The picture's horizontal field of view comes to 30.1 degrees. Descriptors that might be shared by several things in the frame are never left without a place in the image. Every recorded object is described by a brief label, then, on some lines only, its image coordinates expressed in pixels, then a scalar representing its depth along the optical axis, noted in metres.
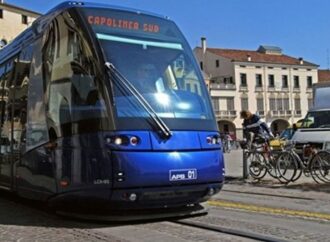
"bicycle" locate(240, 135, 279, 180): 15.00
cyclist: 15.66
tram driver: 8.35
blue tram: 7.99
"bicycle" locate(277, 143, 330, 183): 14.16
